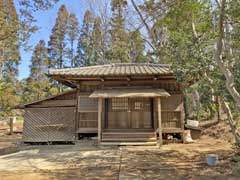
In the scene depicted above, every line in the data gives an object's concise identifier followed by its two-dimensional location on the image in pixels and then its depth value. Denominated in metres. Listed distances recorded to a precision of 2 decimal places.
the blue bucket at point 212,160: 6.43
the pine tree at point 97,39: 23.55
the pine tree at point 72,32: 28.34
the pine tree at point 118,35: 21.33
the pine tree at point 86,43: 25.10
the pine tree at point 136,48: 20.20
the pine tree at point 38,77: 28.48
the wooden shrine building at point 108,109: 10.18
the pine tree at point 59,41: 29.16
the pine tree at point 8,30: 8.93
